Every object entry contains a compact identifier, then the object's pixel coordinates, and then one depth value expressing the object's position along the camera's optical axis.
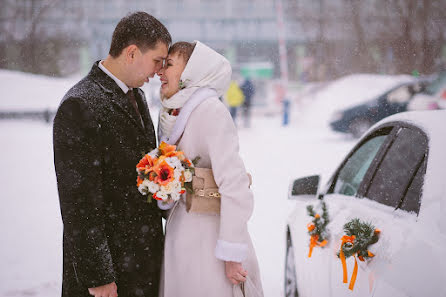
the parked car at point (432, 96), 11.58
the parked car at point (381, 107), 12.08
